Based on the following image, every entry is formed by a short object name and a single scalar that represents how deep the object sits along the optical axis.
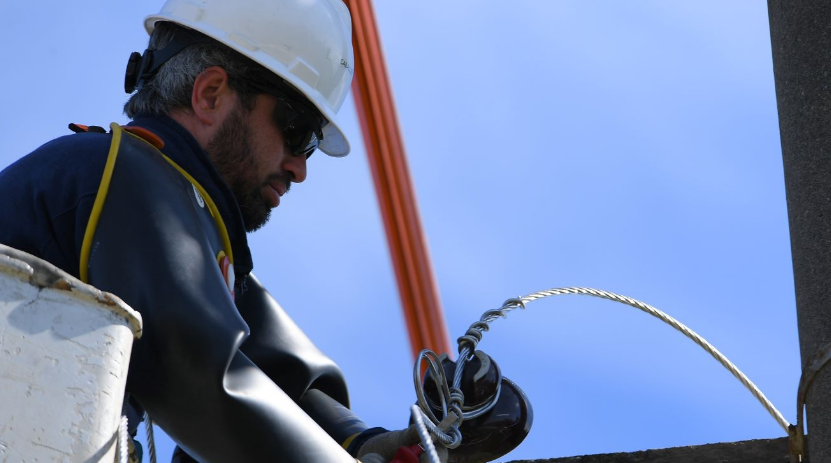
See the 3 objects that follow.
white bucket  3.65
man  5.09
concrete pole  5.09
